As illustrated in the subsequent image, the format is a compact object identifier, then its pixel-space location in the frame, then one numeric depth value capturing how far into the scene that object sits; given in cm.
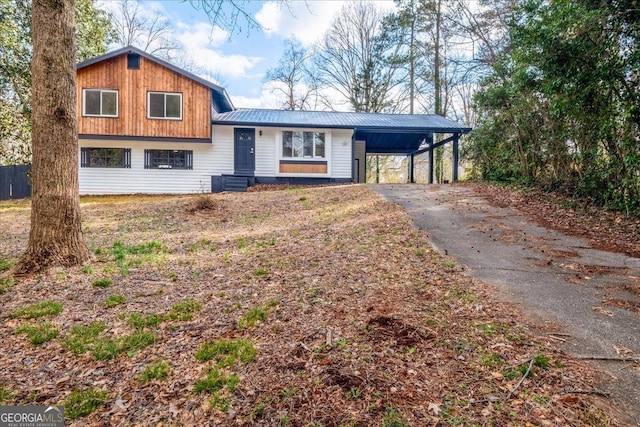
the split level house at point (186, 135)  1434
